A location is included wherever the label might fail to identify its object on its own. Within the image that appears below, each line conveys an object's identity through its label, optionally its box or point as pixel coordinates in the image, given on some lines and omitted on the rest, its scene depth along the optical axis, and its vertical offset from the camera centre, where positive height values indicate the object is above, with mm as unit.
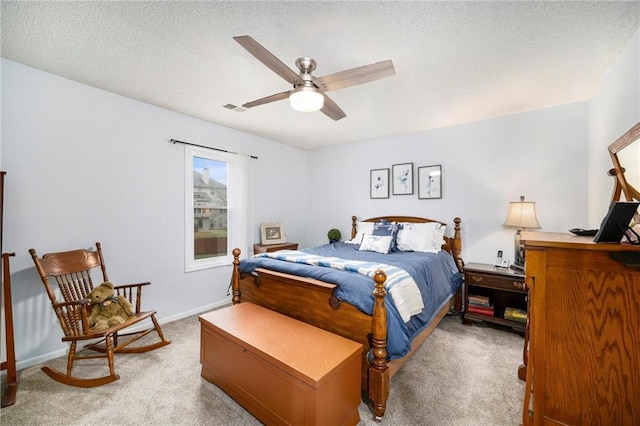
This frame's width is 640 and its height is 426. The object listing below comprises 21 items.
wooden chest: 1405 -915
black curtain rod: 3209 +861
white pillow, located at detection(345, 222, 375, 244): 3913 -258
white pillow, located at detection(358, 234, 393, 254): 3340 -388
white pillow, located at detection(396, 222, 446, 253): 3352 -314
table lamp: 2875 -60
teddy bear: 2182 -817
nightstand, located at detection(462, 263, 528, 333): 2795 -963
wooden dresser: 1084 -510
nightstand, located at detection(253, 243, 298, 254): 3973 -527
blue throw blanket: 1932 -527
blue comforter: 1771 -551
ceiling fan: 1668 +915
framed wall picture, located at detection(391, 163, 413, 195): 3979 +524
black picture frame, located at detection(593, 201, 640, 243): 1069 -33
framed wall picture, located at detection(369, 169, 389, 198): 4195 +472
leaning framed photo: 4218 -330
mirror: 1563 +308
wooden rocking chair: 1994 -762
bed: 1669 -689
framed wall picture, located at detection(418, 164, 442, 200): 3736 +445
